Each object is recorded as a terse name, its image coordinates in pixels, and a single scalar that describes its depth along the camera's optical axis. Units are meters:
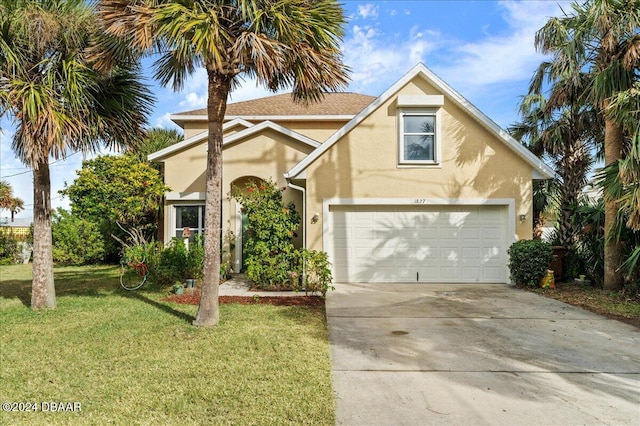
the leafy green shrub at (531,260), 11.16
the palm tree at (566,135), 11.95
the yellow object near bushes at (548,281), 11.23
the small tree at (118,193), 14.83
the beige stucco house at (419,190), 11.83
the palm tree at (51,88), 7.30
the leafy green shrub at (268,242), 10.79
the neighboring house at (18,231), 20.49
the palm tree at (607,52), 9.51
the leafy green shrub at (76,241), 18.38
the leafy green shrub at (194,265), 11.38
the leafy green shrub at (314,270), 10.24
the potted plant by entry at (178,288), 10.41
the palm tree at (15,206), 32.61
